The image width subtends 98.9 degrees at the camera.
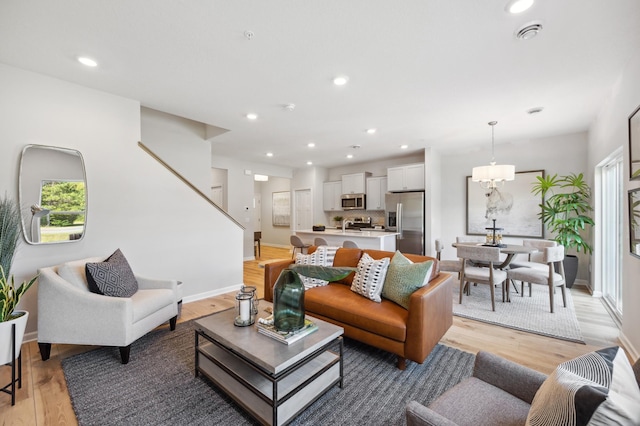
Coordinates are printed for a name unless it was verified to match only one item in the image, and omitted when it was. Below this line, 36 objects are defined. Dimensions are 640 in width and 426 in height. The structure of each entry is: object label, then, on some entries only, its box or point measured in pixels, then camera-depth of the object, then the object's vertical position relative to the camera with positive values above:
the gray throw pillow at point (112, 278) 2.38 -0.58
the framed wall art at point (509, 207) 5.18 +0.13
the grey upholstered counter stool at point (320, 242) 5.22 -0.53
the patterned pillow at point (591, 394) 0.63 -0.46
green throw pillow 2.32 -0.57
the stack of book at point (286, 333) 1.72 -0.78
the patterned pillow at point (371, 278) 2.53 -0.61
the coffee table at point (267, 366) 1.54 -1.02
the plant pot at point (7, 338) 1.78 -0.82
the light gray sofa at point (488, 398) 1.02 -0.81
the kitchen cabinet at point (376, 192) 7.04 +0.58
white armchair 2.22 -0.84
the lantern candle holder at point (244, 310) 1.97 -0.70
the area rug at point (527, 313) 2.87 -1.20
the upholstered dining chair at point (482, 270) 3.39 -0.75
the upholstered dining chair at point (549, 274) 3.34 -0.77
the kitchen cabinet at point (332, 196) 7.93 +0.54
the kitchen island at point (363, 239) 5.07 -0.48
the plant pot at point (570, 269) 4.36 -0.88
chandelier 3.91 +0.60
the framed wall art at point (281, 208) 9.26 +0.21
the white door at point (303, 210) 8.27 +0.12
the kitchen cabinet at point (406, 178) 6.14 +0.85
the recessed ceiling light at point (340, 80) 2.73 +1.37
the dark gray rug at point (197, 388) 1.67 -1.23
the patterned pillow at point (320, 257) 3.17 -0.51
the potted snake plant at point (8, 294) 1.80 -0.57
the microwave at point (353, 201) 7.32 +0.35
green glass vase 1.81 -0.59
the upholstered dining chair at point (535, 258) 4.02 -0.68
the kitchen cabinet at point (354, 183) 7.36 +0.86
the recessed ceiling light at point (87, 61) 2.42 +1.38
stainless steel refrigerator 5.88 -0.13
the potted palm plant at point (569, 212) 4.25 +0.03
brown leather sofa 2.05 -0.85
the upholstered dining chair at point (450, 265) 4.00 -0.77
